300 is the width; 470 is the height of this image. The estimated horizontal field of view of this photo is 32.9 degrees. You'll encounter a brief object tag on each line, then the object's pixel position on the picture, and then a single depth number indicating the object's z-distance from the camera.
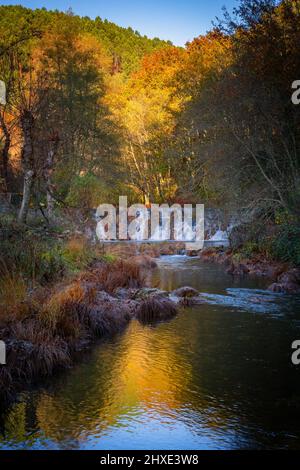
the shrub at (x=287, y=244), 15.79
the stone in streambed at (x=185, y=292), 12.50
